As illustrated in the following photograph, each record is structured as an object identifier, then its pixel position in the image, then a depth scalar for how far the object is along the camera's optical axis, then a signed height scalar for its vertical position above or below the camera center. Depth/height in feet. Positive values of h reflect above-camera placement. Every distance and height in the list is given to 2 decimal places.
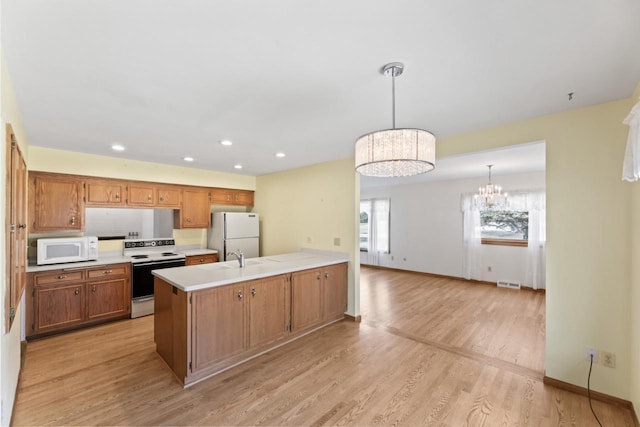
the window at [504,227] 19.19 -0.93
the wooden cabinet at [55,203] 11.22 +0.46
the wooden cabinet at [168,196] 14.65 +0.95
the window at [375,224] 25.49 -0.99
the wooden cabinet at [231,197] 16.76 +1.10
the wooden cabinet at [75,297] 10.57 -3.53
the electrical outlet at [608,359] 7.00 -3.73
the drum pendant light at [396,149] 4.97 +1.22
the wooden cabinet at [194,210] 15.48 +0.21
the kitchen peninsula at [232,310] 7.89 -3.25
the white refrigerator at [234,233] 15.81 -1.18
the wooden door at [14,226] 5.31 -0.29
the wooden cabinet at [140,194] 13.73 +0.98
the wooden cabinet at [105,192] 12.58 +1.01
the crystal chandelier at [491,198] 16.92 +1.07
